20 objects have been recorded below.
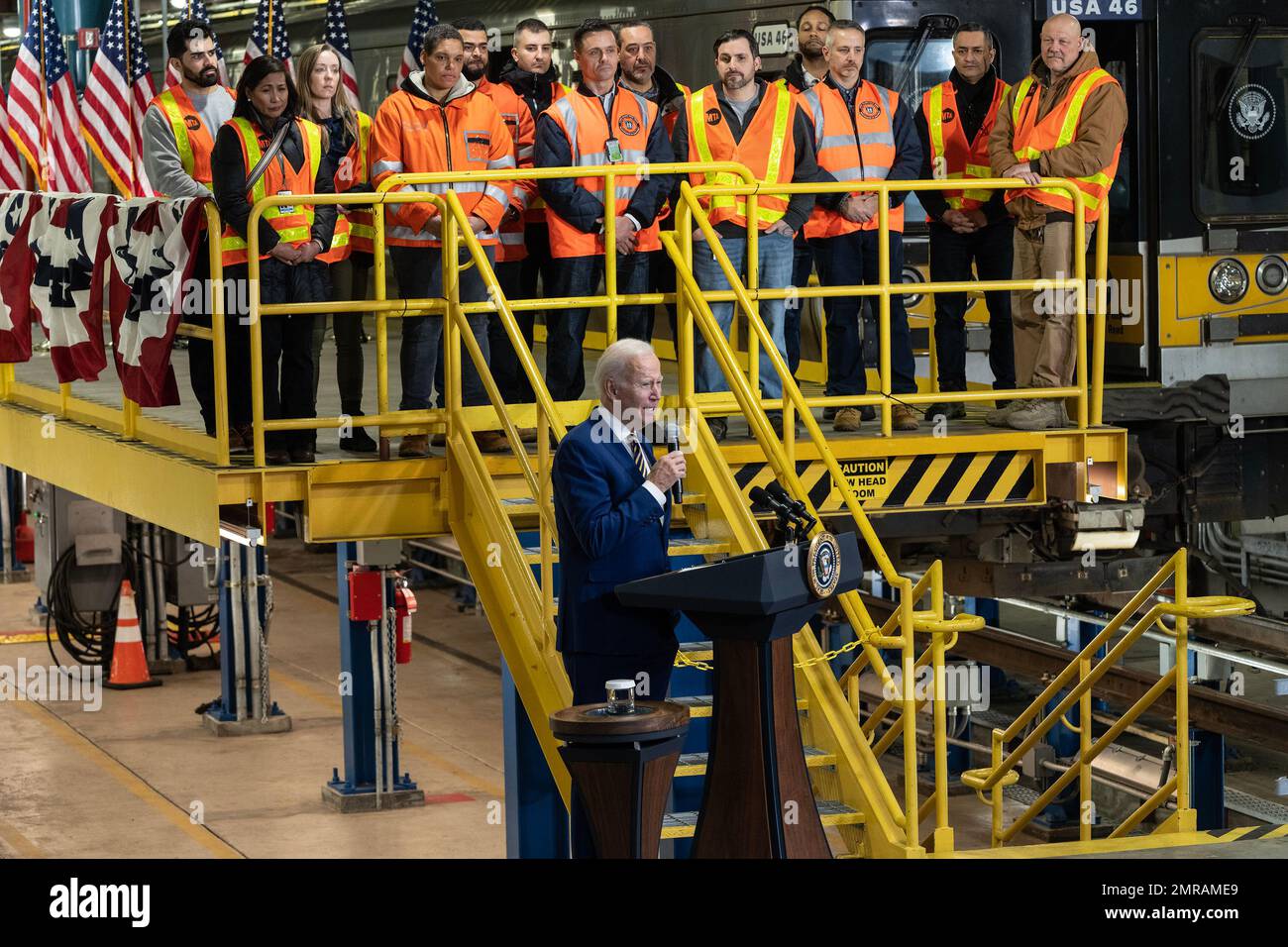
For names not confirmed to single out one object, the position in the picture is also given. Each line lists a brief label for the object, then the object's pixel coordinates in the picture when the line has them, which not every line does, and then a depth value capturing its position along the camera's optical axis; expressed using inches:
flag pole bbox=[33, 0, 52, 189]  634.5
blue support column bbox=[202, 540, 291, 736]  660.1
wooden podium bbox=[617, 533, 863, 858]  267.0
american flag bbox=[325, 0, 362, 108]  617.0
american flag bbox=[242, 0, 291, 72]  668.1
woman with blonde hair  371.6
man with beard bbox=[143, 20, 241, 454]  380.5
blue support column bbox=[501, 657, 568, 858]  367.2
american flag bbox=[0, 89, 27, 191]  645.9
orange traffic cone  734.5
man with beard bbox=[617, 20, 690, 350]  391.9
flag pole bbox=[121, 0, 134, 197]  594.5
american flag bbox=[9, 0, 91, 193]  615.5
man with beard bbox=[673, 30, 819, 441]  394.0
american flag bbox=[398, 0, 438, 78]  579.5
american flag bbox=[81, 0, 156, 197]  586.2
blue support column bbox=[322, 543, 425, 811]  581.9
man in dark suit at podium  278.8
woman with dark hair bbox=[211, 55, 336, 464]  354.3
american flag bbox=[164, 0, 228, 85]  691.4
